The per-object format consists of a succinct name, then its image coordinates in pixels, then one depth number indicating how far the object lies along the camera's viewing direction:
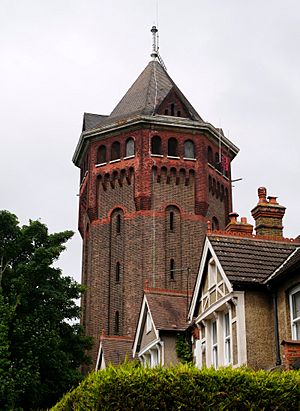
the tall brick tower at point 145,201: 52.38
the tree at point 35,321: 35.34
